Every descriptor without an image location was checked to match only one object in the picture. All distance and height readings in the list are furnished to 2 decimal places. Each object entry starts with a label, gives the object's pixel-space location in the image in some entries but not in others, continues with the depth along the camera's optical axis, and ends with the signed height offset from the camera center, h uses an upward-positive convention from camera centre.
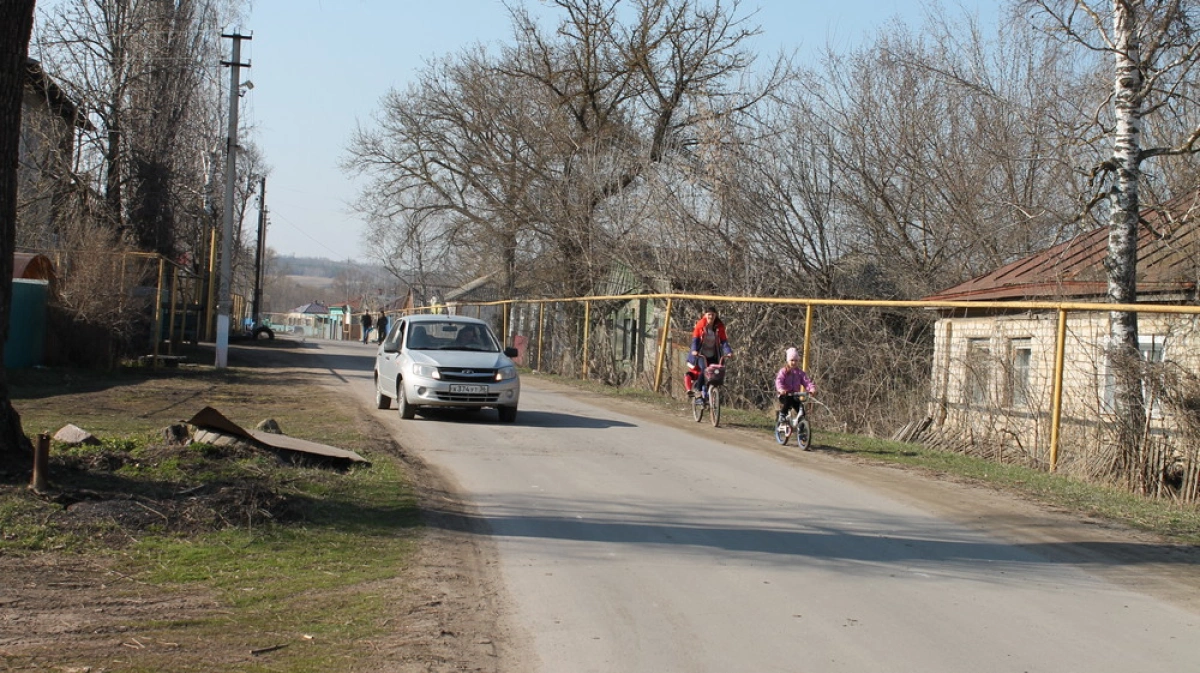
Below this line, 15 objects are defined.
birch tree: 11.25 +3.11
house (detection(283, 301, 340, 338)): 108.24 +0.29
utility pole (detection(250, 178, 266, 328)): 59.38 +4.78
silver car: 14.37 -0.53
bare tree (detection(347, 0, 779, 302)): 28.38 +6.64
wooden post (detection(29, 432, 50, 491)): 6.71 -1.04
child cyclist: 13.27 -0.36
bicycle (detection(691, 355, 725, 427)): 15.59 -0.64
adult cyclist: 15.78 +0.13
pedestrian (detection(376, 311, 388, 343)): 46.62 +0.11
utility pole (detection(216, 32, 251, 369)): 23.61 +2.85
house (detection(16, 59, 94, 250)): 24.03 +3.67
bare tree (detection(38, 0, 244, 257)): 24.58 +5.13
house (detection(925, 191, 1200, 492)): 10.09 +0.11
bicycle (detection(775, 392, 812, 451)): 13.20 -0.95
